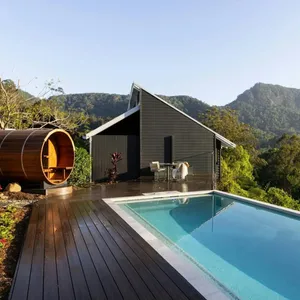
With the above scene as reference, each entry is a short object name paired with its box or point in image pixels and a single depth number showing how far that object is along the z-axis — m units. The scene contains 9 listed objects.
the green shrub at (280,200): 17.75
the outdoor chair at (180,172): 11.14
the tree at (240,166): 19.64
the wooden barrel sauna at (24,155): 7.36
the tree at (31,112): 11.49
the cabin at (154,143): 12.17
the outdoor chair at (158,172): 11.40
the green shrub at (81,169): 10.16
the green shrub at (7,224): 4.30
